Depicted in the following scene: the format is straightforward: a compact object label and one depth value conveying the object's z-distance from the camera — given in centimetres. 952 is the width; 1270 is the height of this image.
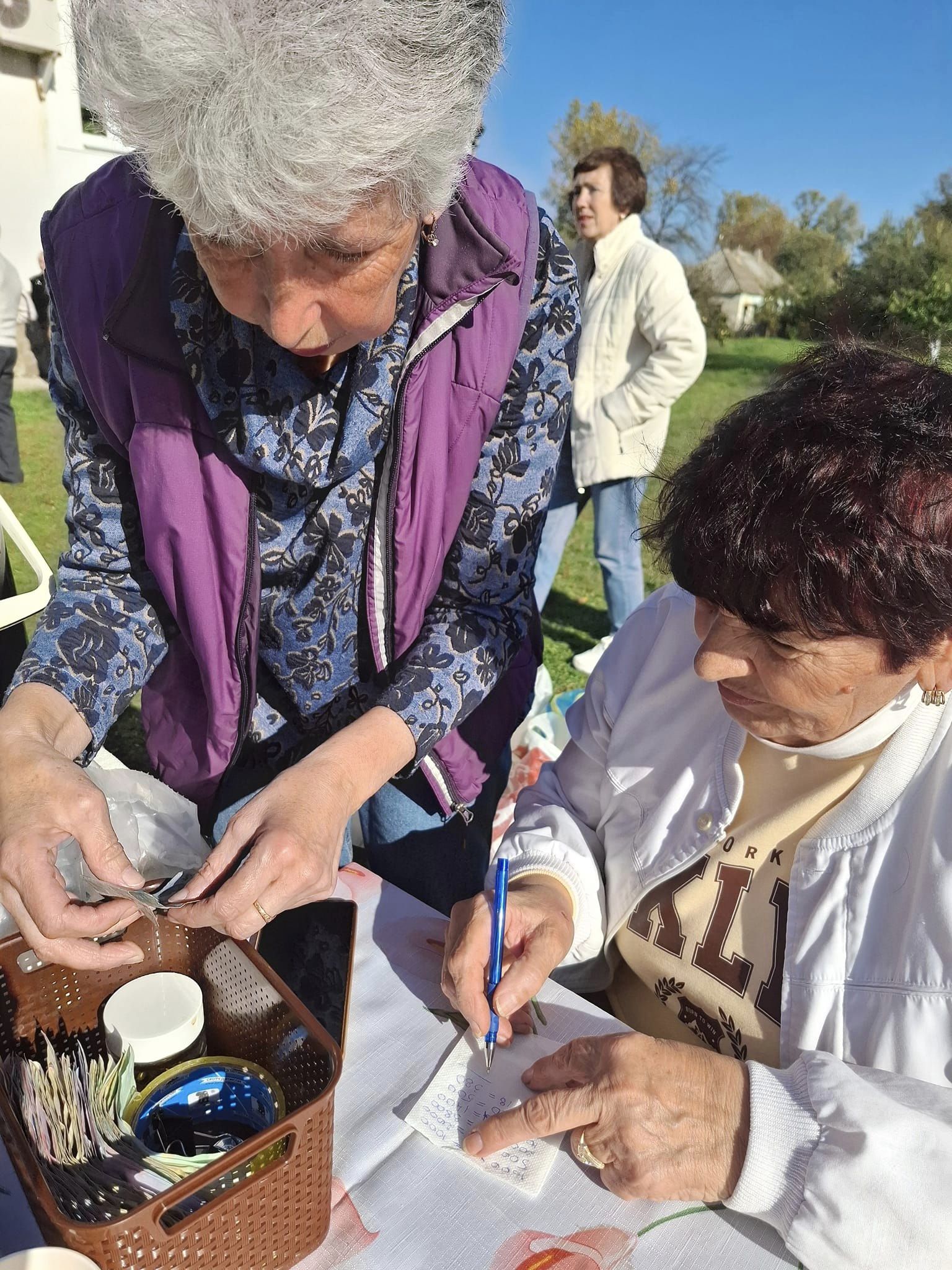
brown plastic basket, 79
